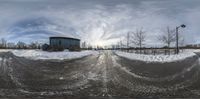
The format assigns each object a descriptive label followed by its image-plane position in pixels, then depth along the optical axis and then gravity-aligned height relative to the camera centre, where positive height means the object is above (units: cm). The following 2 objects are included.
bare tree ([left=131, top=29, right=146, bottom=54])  2122 +166
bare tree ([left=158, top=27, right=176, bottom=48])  2016 +127
